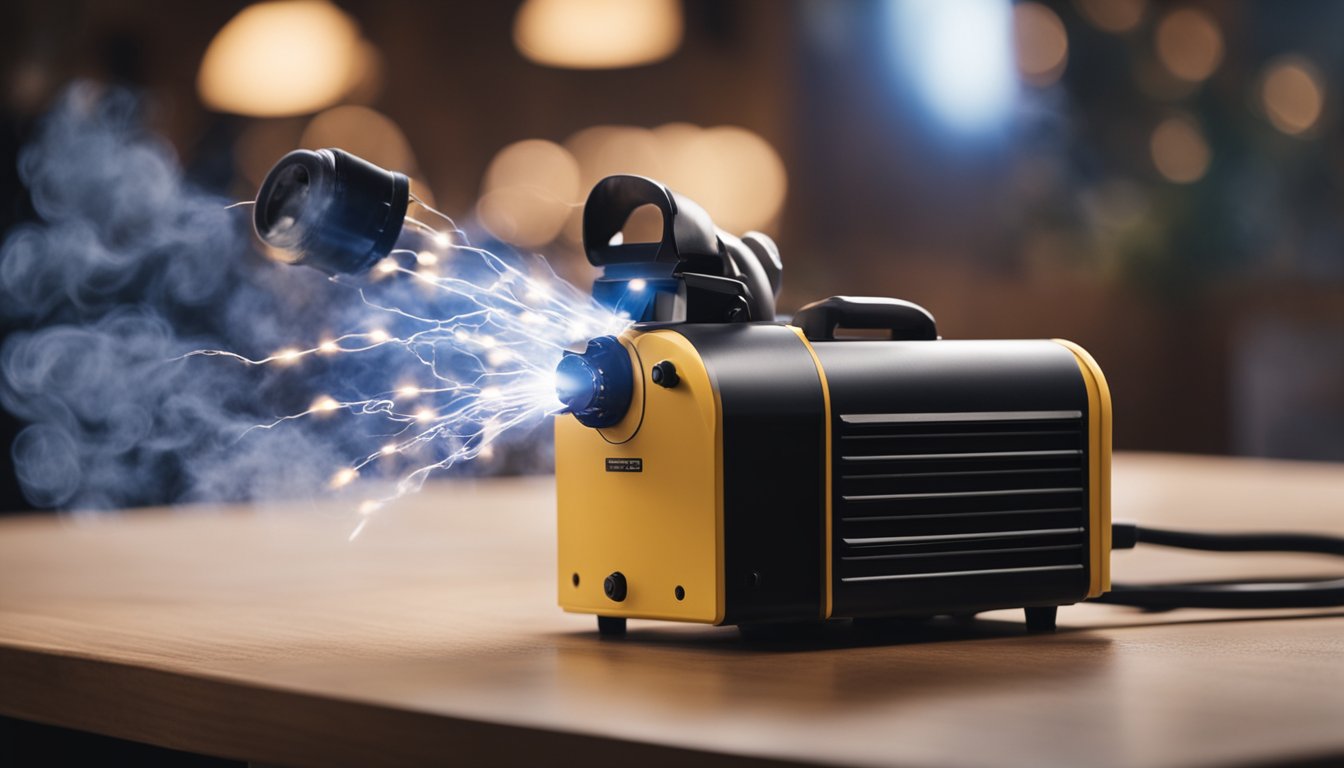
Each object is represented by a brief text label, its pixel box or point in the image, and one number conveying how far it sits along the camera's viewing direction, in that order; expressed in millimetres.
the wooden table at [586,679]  1581
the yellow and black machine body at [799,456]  1847
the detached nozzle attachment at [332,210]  1887
